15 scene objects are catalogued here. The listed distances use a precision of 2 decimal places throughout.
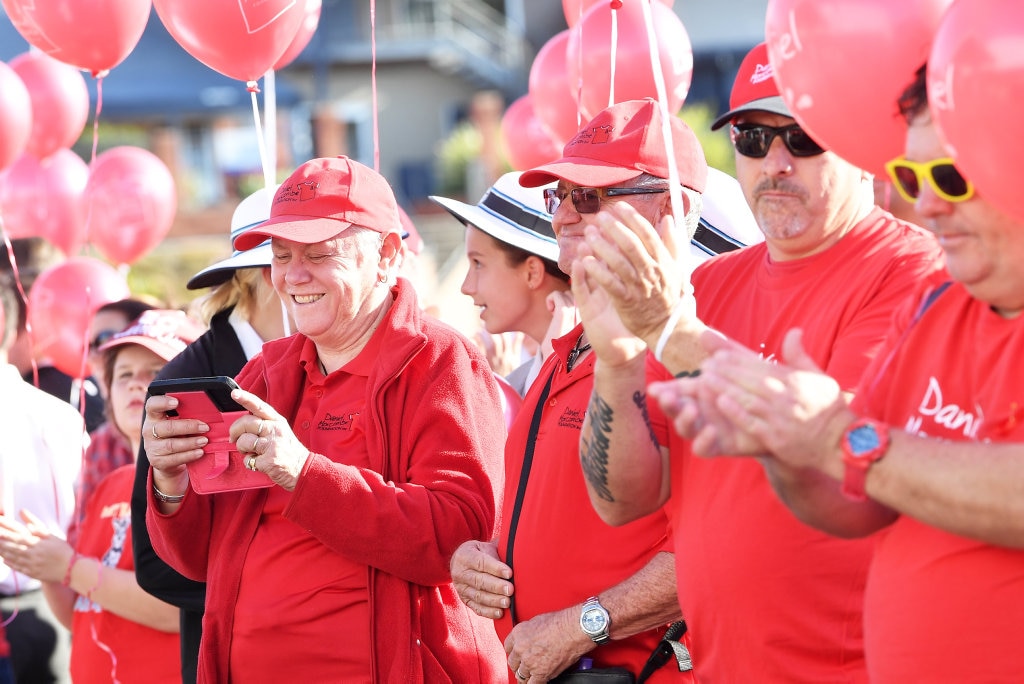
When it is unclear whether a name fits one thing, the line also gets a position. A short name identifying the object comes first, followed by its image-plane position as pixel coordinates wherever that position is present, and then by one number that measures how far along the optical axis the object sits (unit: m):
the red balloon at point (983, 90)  3.30
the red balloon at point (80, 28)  8.59
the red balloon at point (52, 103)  14.50
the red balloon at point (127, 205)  14.26
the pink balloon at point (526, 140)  13.18
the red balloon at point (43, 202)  15.24
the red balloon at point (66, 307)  11.75
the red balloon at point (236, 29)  7.79
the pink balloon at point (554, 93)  10.71
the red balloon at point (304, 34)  9.08
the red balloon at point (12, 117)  11.77
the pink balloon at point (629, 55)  9.11
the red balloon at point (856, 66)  4.13
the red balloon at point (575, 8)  9.74
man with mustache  4.37
